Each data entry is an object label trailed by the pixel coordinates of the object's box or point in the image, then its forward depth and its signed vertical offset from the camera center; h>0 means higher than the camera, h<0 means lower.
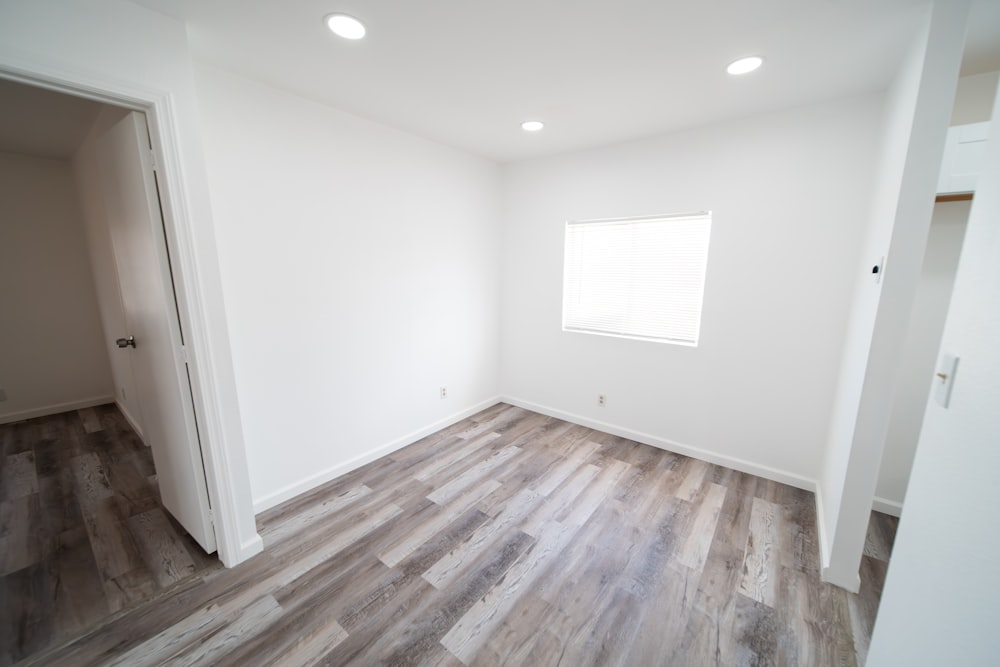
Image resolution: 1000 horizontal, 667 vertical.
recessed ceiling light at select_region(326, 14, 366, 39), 1.49 +1.09
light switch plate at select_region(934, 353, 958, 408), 0.83 -0.24
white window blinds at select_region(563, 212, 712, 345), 2.85 +0.02
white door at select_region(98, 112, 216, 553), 1.63 -0.24
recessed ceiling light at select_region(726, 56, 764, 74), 1.77 +1.09
